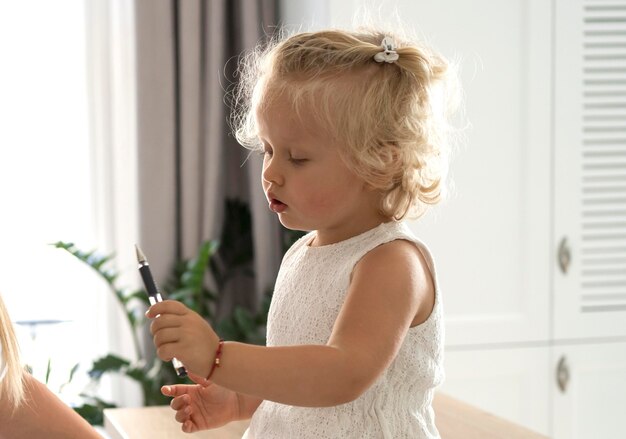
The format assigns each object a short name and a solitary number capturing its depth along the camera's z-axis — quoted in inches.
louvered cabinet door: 123.0
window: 136.3
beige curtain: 133.6
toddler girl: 45.7
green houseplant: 124.4
